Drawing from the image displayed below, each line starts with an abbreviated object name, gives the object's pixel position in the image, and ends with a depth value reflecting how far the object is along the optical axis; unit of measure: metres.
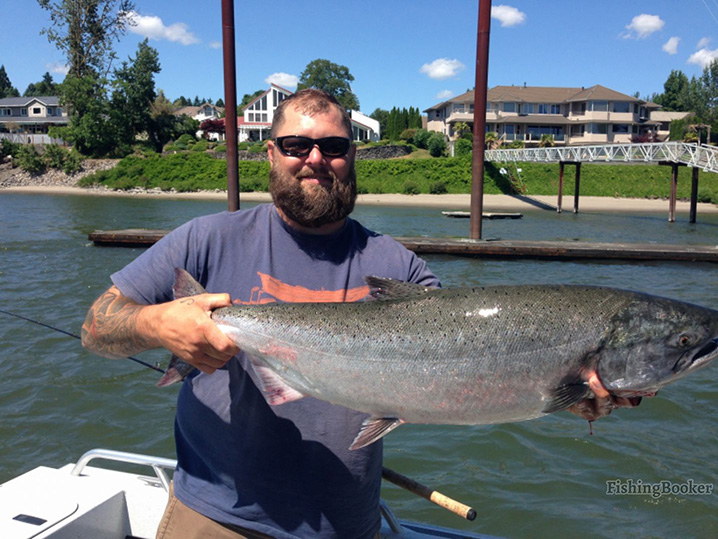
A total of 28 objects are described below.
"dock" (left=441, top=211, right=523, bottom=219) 44.19
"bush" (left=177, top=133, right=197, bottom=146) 81.75
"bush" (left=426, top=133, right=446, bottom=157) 72.12
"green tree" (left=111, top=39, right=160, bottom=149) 78.62
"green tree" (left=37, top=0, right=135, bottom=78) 77.69
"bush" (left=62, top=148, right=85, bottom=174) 73.25
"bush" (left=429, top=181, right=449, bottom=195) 62.91
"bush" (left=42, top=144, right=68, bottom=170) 74.69
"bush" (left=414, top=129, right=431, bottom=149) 76.75
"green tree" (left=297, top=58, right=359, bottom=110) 119.44
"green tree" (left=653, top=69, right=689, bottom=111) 131.25
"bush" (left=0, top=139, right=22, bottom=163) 77.57
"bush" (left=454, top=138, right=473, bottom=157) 69.62
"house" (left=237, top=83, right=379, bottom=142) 96.88
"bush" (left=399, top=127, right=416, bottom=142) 82.03
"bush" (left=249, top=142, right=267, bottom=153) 74.22
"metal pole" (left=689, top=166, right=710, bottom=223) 43.71
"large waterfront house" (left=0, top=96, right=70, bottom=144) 102.12
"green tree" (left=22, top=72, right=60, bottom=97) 151.25
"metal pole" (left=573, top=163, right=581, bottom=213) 52.91
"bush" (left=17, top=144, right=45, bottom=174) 73.56
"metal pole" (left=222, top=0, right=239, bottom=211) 18.44
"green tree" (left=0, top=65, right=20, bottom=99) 157.75
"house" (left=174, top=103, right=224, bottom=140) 124.75
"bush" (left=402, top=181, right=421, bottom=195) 62.91
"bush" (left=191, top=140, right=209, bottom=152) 75.88
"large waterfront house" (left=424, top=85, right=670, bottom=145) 86.50
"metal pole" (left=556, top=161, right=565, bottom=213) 53.13
